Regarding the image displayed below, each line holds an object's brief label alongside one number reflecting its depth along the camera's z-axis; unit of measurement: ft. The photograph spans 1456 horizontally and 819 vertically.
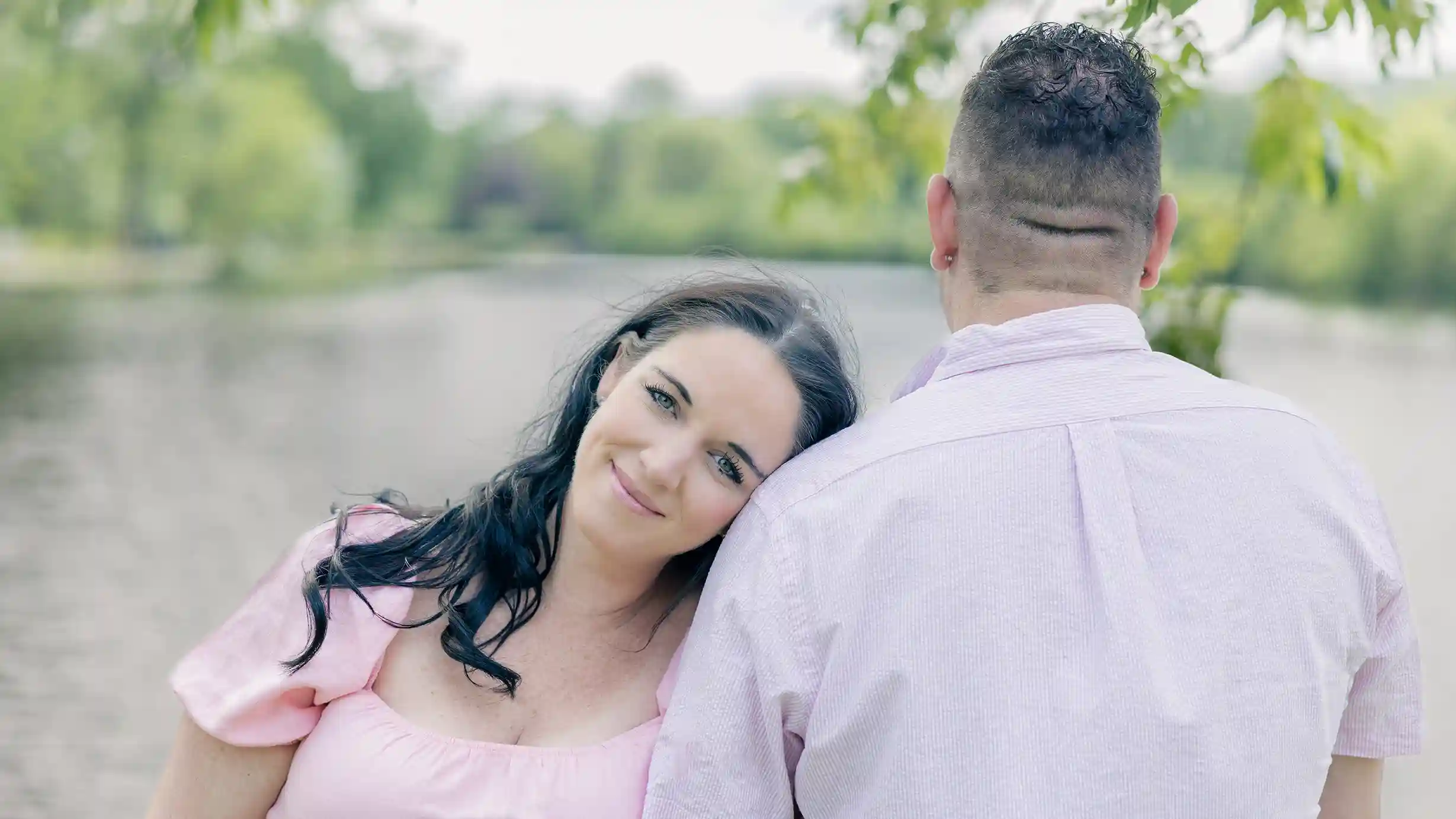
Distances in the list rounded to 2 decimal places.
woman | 7.65
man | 6.97
